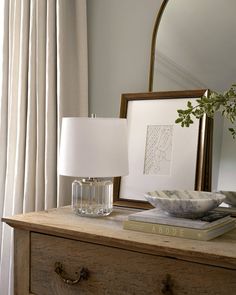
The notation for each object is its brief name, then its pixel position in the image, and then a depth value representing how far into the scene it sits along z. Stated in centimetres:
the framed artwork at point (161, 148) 145
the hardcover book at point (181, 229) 109
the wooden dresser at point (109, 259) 100
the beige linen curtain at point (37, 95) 181
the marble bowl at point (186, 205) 113
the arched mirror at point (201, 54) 148
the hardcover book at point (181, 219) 111
